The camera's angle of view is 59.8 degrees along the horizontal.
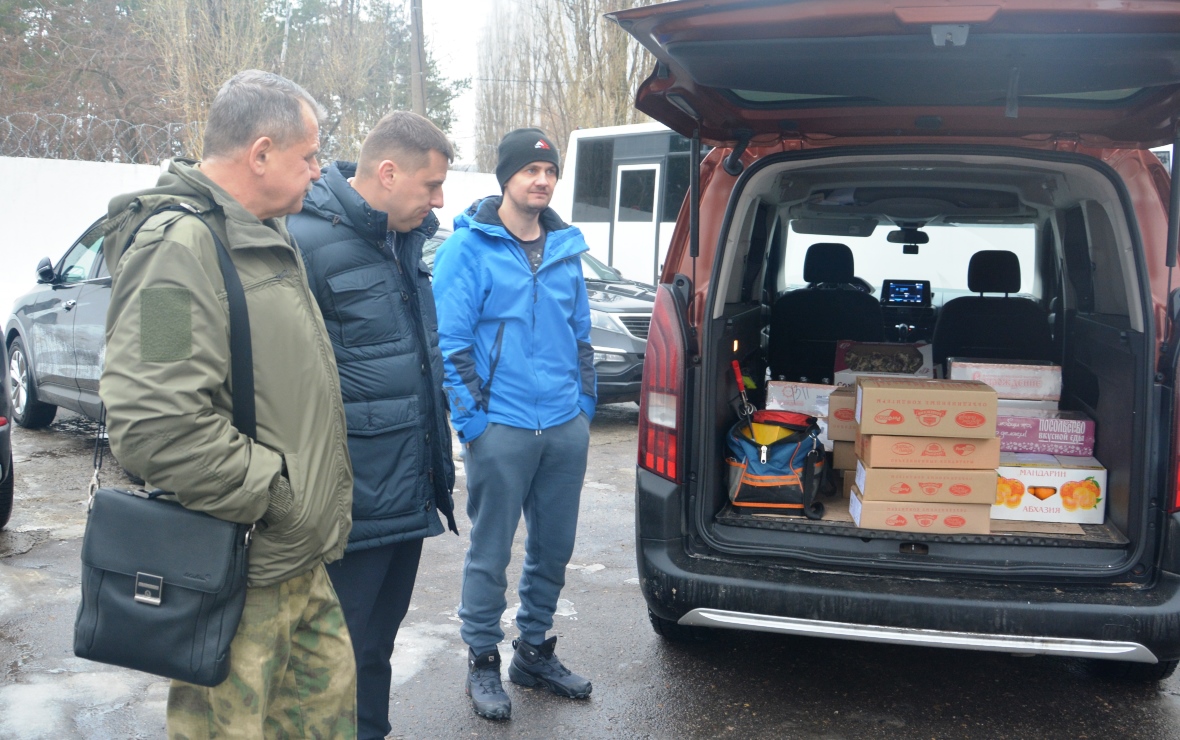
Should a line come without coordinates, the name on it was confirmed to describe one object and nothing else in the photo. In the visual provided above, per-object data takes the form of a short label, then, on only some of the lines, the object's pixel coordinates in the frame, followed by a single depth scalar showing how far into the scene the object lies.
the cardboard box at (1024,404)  3.85
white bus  13.14
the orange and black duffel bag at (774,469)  3.51
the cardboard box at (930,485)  3.29
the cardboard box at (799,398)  4.10
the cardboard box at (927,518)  3.31
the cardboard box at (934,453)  3.33
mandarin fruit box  3.41
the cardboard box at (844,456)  3.84
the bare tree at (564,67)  21.42
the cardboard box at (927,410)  3.30
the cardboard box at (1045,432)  3.59
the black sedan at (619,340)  7.89
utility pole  19.64
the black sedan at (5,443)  5.02
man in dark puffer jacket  2.51
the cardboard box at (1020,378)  3.88
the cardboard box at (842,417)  3.85
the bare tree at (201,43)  19.02
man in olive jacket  1.83
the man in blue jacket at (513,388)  3.22
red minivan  2.58
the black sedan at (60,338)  6.81
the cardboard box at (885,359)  4.54
